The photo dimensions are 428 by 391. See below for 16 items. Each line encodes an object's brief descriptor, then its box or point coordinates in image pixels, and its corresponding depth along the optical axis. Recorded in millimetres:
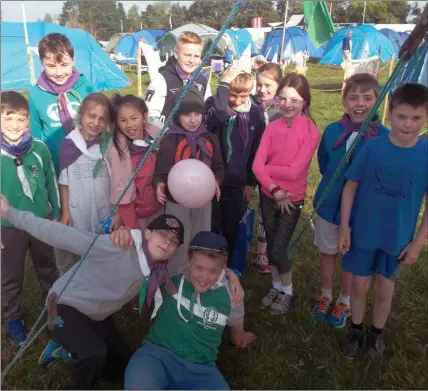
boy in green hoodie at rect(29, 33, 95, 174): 2855
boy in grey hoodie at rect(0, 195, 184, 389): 2236
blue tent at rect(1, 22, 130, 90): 12188
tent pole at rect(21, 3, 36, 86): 7454
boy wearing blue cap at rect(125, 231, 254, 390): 2270
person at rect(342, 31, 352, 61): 17281
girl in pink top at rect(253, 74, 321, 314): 2824
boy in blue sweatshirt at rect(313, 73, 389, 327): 2668
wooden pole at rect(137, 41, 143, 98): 7911
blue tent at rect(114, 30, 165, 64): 21739
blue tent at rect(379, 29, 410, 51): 21431
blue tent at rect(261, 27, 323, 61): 20500
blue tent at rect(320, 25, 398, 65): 18688
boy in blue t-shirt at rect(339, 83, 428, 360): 2285
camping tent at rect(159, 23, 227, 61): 20766
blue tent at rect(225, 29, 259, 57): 20936
